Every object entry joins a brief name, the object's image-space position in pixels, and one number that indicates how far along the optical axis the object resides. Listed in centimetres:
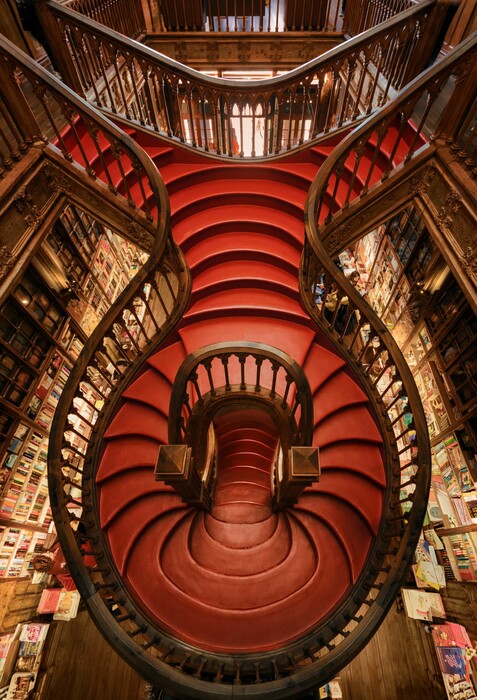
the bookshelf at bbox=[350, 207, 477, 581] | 385
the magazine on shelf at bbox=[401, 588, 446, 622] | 375
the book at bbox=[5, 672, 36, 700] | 388
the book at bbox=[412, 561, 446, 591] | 385
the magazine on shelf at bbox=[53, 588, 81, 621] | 405
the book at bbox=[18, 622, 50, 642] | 410
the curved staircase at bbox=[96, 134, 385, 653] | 270
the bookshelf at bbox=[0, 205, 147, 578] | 414
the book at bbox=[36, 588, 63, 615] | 408
